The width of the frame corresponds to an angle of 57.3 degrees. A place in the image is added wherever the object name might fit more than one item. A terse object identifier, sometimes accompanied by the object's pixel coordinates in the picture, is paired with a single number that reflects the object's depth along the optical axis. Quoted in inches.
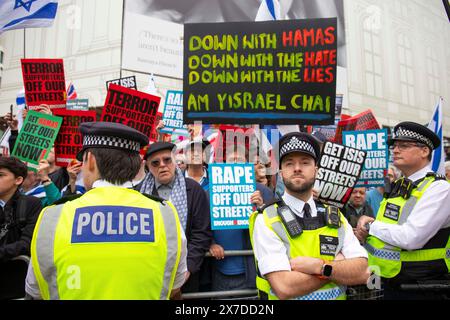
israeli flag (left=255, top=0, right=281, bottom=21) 192.9
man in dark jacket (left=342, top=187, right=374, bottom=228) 203.9
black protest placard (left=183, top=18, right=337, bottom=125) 154.8
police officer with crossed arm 90.5
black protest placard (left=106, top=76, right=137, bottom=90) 273.7
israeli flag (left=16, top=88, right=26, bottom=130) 279.4
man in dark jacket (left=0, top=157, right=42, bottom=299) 137.9
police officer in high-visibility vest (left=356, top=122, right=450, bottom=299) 117.3
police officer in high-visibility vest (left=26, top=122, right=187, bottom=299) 69.3
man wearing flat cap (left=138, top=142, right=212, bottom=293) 139.8
